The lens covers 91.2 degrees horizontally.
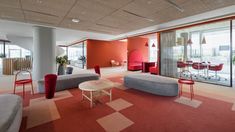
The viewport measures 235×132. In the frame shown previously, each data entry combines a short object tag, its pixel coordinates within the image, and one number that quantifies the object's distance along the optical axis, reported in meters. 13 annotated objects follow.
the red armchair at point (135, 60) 8.99
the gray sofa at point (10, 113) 1.36
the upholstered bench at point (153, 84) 3.49
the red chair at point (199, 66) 6.15
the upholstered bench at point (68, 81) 3.88
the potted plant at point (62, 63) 5.91
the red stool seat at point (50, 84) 3.34
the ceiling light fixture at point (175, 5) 3.41
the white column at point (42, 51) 5.97
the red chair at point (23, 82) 3.29
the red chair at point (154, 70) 7.11
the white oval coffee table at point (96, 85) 2.88
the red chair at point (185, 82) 3.23
